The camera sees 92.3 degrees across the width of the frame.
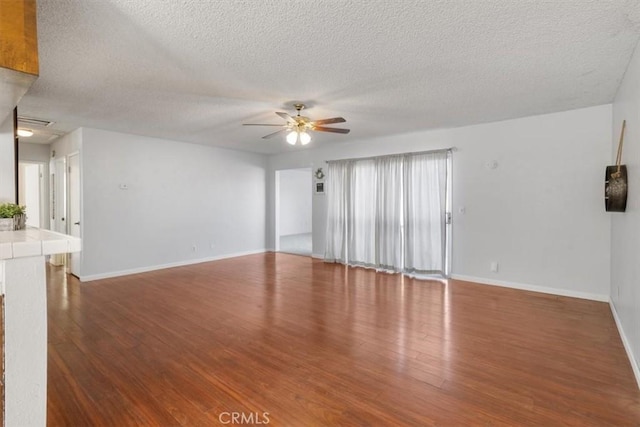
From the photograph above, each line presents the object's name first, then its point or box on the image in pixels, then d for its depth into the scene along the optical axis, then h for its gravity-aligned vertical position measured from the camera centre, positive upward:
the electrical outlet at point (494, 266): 4.72 -0.91
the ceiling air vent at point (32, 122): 4.52 +1.35
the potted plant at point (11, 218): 2.23 -0.06
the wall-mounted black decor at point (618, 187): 2.85 +0.19
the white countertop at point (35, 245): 1.30 -0.16
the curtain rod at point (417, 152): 5.05 +0.96
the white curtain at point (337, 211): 6.36 -0.07
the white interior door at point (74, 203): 5.19 +0.11
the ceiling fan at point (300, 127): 3.79 +1.03
